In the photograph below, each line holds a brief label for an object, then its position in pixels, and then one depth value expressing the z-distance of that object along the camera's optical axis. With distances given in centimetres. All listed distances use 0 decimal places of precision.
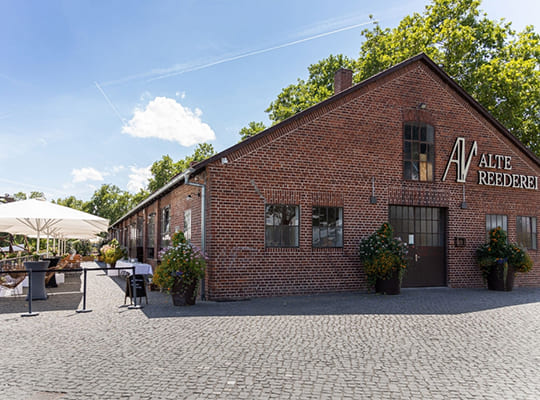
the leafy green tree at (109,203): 6694
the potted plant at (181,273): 1059
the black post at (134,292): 1041
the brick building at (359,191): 1195
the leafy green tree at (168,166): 4906
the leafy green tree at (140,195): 5546
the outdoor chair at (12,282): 1220
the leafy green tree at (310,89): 3369
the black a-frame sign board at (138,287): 1088
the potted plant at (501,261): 1425
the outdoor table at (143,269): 1377
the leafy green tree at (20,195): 9369
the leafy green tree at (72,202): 7800
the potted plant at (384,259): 1246
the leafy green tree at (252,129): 3762
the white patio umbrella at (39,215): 1146
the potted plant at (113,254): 2256
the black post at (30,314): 935
